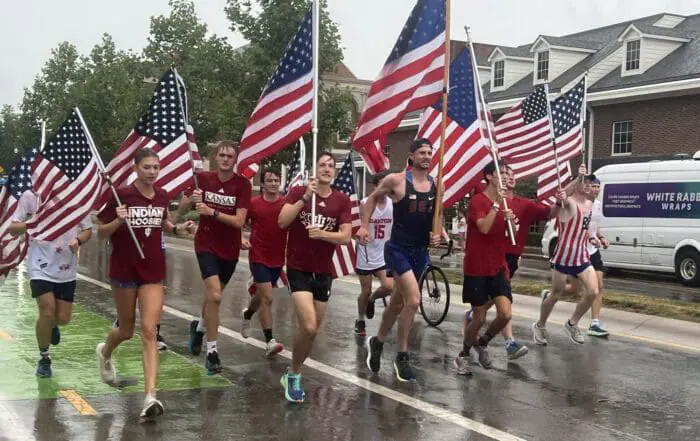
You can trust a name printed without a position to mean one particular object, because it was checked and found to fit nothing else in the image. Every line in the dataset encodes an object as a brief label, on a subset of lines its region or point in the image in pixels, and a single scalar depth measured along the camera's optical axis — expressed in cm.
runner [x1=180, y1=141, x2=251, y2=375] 802
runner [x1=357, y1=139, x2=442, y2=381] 788
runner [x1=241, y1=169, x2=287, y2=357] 914
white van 1962
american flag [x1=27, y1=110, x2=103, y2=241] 749
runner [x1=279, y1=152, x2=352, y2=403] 697
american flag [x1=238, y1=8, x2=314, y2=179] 780
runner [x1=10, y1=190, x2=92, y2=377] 773
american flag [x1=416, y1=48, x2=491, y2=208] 891
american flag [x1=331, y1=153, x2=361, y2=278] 1055
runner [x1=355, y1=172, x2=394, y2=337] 1077
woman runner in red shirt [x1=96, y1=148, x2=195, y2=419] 659
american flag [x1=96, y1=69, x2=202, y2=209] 757
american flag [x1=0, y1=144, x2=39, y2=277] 771
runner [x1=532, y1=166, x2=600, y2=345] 998
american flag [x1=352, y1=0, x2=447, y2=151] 807
